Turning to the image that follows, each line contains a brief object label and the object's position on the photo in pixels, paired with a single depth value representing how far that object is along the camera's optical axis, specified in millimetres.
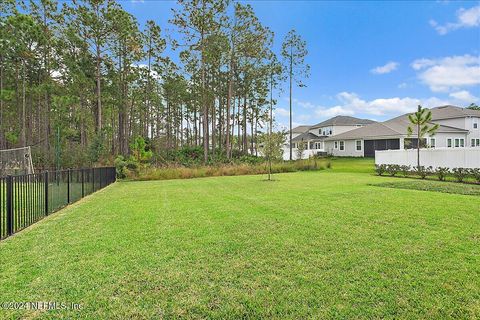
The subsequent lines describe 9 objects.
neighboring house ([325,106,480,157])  29906
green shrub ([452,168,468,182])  13273
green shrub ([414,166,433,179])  15297
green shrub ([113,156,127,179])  18303
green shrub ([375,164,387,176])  17625
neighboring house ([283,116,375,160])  42625
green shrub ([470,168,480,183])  12472
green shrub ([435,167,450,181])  14172
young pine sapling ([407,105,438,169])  18250
